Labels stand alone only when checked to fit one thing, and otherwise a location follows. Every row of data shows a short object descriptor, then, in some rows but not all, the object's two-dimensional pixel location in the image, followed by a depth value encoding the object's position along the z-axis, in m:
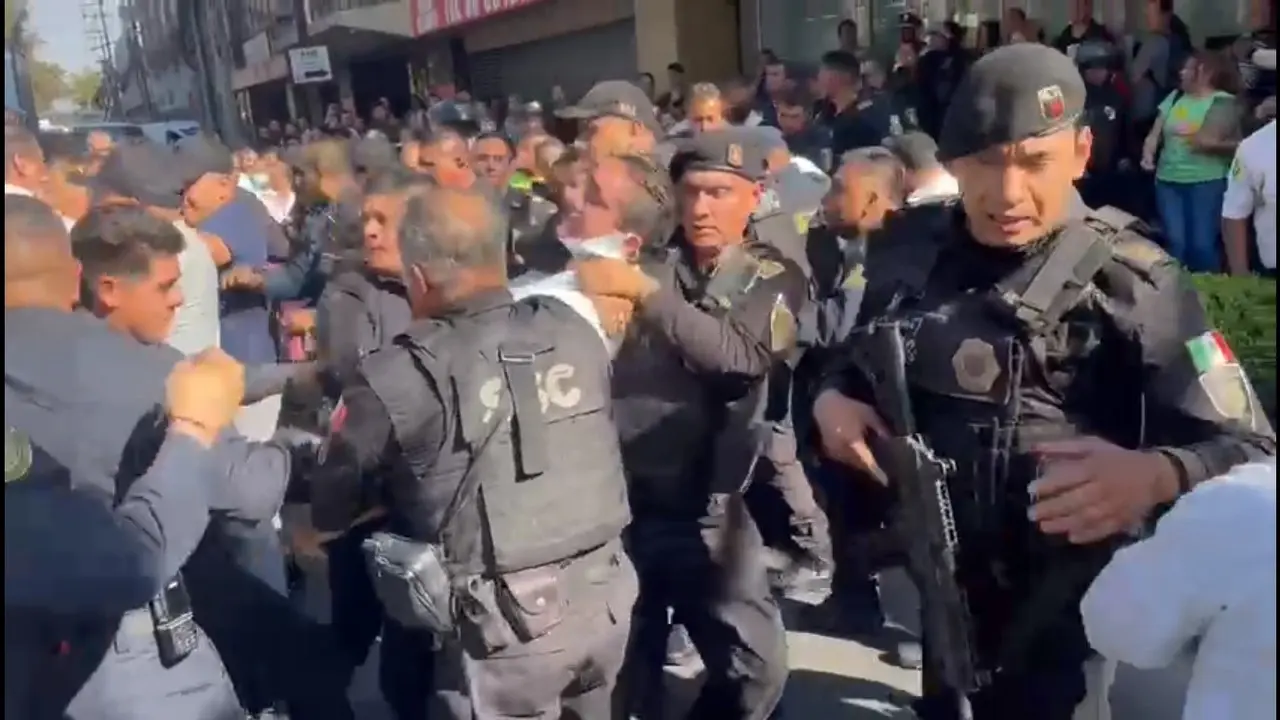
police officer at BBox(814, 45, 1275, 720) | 1.97
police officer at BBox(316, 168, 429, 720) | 3.40
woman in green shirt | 5.77
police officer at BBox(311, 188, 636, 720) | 2.31
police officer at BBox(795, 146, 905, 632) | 3.76
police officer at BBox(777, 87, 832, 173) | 6.41
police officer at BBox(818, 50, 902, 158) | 6.54
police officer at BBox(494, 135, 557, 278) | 3.93
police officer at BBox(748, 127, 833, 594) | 3.45
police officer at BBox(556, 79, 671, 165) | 3.90
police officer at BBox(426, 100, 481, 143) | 5.70
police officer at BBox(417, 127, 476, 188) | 4.97
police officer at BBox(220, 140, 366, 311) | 3.85
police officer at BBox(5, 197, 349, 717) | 2.19
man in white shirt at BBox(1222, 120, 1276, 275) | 4.75
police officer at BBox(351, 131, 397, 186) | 4.17
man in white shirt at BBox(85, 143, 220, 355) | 3.51
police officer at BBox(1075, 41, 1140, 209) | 5.99
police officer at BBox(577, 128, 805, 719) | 2.92
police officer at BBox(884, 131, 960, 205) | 4.19
